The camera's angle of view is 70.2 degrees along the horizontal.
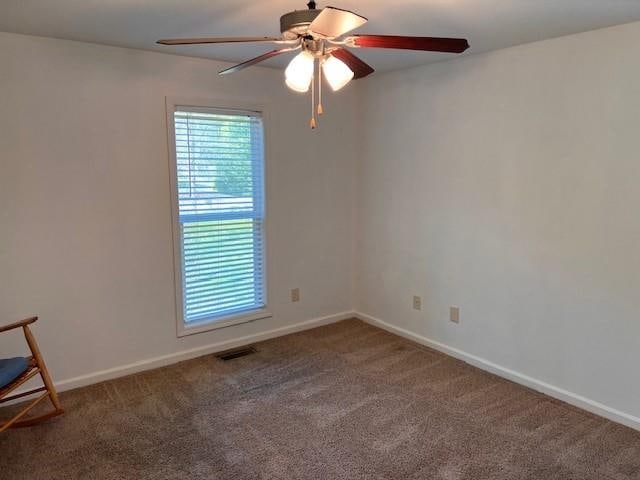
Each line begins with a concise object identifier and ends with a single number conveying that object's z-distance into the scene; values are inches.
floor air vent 137.4
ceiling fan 64.6
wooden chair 92.6
